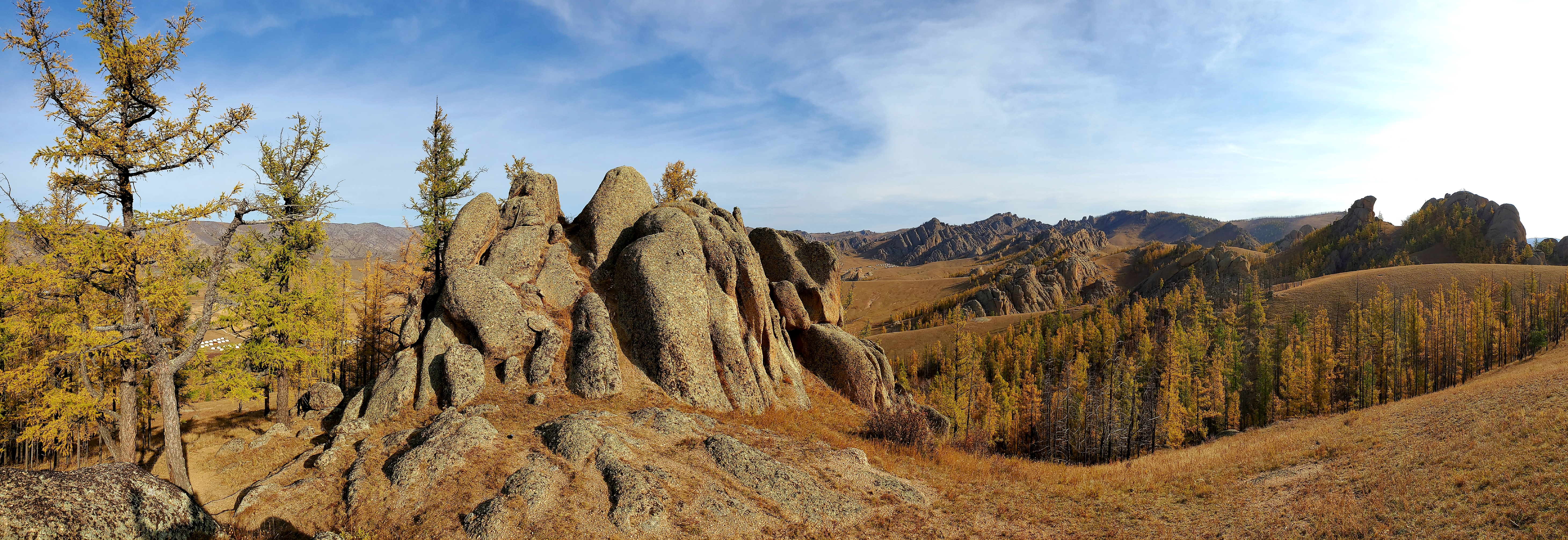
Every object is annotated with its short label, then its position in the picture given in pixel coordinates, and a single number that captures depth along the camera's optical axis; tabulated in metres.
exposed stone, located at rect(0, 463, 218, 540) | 9.88
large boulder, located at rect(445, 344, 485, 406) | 20.80
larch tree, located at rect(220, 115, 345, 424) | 27.08
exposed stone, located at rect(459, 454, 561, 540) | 13.05
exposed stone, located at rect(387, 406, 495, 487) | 15.03
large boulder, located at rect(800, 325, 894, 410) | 31.92
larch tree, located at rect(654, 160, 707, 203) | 59.56
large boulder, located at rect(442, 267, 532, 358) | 23.14
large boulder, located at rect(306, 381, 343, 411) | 24.42
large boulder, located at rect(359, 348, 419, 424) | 20.41
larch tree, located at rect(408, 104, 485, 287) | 40.31
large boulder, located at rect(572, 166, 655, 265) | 30.89
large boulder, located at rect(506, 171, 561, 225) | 31.88
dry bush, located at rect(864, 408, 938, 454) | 24.17
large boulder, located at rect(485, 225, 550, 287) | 26.84
